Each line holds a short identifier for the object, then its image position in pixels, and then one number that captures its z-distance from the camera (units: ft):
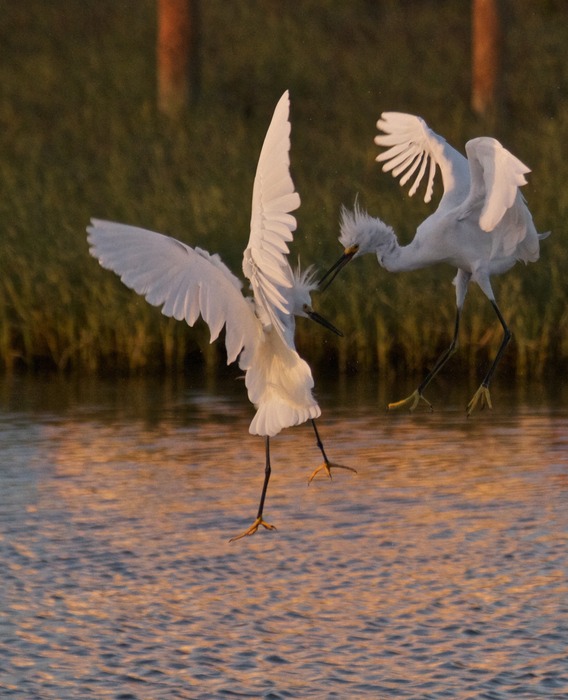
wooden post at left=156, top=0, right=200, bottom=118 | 131.34
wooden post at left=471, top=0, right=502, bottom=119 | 129.08
